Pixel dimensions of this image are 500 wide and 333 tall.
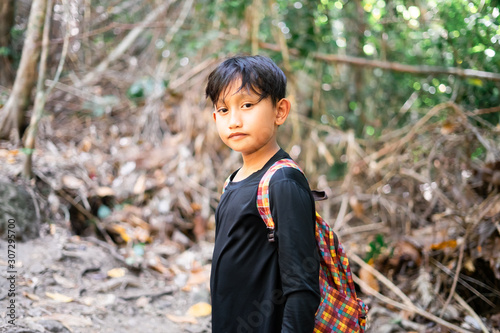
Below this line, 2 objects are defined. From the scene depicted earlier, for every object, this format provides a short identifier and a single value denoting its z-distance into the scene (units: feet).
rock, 8.90
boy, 3.97
